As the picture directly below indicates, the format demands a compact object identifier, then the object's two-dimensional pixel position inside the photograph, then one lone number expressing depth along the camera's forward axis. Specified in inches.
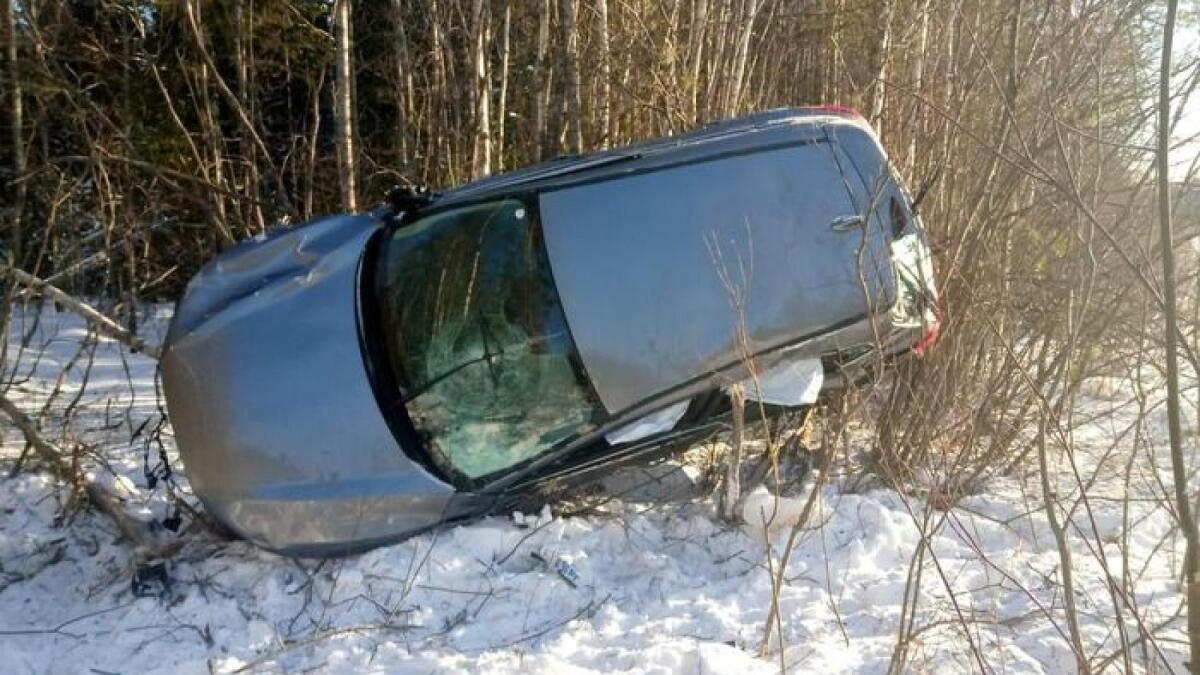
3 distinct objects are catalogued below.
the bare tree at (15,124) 221.5
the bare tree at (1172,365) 62.6
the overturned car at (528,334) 153.0
